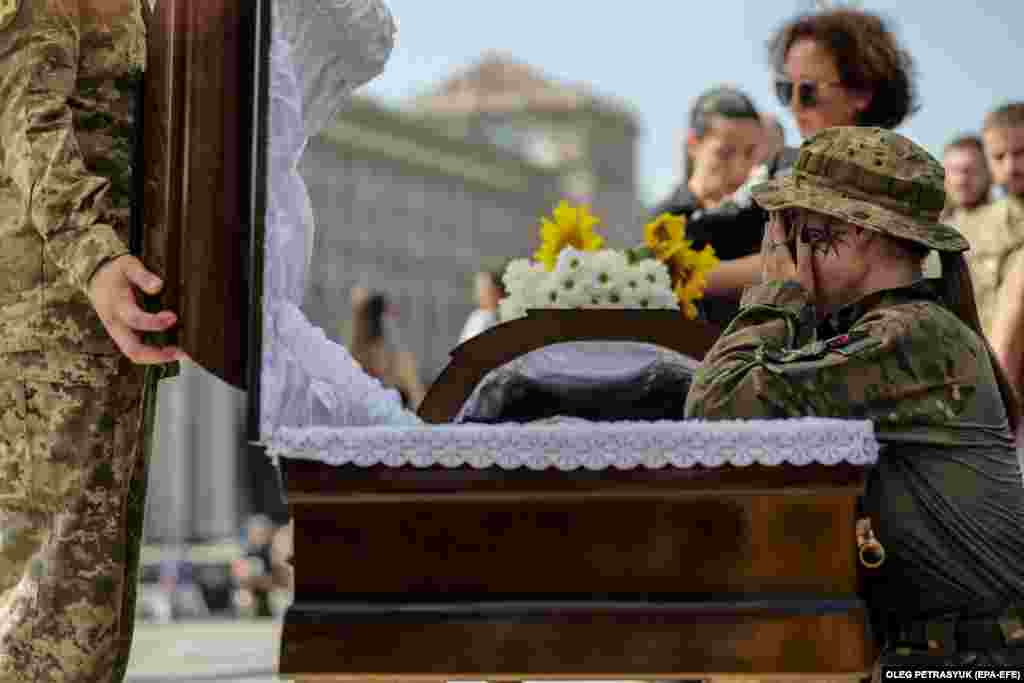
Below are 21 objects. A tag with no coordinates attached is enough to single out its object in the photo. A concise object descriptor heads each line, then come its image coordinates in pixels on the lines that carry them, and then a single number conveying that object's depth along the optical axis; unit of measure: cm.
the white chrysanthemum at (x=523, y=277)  855
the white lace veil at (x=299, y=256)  601
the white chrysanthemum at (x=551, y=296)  825
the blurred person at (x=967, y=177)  1513
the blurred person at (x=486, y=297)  1802
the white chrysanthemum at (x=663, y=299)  832
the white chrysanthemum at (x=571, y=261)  840
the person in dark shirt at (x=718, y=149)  1154
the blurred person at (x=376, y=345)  2194
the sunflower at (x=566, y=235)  890
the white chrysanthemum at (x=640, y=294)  825
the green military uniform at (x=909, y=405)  607
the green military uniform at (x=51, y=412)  698
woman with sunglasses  994
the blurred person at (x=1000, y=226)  1334
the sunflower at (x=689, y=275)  890
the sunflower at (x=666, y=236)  895
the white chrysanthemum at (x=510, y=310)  852
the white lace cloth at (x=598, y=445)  562
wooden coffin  563
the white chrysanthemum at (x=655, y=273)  841
